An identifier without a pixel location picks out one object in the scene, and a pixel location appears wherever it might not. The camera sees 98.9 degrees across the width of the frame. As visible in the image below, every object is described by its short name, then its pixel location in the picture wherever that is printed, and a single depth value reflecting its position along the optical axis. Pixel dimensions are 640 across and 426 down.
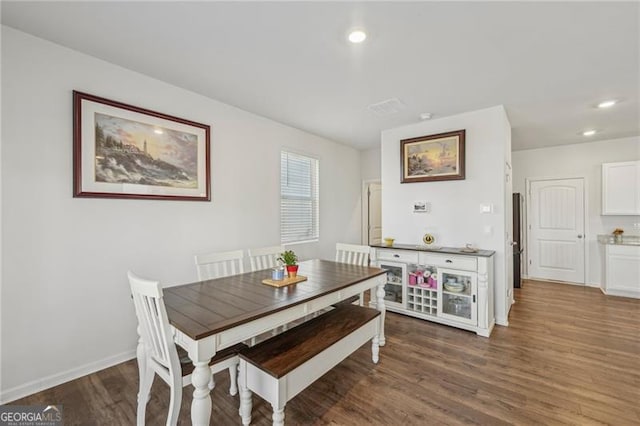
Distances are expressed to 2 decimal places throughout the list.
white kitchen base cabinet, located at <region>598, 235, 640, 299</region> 4.18
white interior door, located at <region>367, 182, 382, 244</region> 5.91
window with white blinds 4.14
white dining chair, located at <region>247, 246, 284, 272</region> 2.80
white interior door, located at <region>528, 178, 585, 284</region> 5.05
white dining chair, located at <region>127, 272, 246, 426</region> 1.38
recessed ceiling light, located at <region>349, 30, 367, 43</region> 1.95
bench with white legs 1.55
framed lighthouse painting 2.25
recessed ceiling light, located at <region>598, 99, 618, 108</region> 3.12
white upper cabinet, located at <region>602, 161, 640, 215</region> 4.43
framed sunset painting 3.56
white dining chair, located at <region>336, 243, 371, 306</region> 3.09
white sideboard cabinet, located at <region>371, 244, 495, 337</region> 3.02
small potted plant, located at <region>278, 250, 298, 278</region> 2.29
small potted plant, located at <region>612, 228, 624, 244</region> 4.47
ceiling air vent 3.20
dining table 1.36
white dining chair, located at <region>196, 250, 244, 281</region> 2.39
